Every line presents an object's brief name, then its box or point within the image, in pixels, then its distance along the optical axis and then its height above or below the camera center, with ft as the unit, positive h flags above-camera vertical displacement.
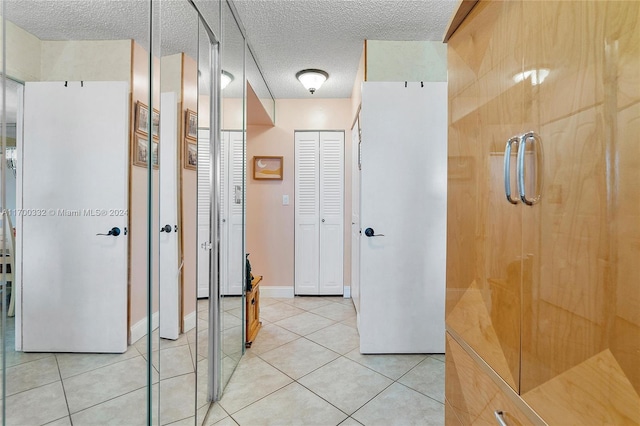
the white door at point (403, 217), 7.70 -0.11
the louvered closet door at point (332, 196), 12.64 +0.68
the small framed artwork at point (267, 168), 12.59 +1.84
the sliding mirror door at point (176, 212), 3.72 -0.01
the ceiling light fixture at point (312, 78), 9.82 +4.43
